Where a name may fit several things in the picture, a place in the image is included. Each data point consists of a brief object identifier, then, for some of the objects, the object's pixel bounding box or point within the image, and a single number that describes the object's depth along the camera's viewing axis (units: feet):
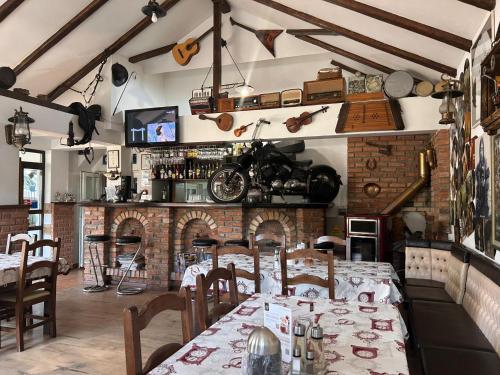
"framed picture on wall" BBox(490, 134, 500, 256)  9.04
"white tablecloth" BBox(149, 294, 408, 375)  4.62
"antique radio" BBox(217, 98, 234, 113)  18.88
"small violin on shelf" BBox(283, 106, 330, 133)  17.43
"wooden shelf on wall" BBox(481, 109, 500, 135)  8.34
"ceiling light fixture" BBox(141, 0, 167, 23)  14.96
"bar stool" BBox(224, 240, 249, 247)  17.84
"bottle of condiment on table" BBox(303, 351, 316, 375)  4.23
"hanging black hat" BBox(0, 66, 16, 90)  15.58
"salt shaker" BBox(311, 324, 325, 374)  4.36
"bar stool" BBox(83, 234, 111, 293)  19.30
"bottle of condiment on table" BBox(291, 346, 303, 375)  4.24
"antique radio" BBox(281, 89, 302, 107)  17.84
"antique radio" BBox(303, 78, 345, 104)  17.24
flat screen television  19.45
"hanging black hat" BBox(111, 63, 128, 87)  21.42
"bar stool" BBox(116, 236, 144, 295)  18.95
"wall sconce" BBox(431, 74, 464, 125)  11.26
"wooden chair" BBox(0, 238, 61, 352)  11.71
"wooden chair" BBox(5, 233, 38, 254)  15.28
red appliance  17.22
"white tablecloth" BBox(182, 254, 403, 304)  10.10
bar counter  18.53
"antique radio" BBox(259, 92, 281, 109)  18.17
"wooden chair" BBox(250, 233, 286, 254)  13.80
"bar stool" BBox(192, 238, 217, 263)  18.06
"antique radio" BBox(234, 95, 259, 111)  18.51
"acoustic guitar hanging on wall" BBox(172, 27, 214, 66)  22.76
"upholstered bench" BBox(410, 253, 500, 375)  7.34
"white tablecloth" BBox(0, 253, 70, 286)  11.68
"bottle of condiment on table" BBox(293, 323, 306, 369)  4.27
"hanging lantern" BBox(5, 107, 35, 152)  15.62
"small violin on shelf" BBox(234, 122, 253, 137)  18.35
